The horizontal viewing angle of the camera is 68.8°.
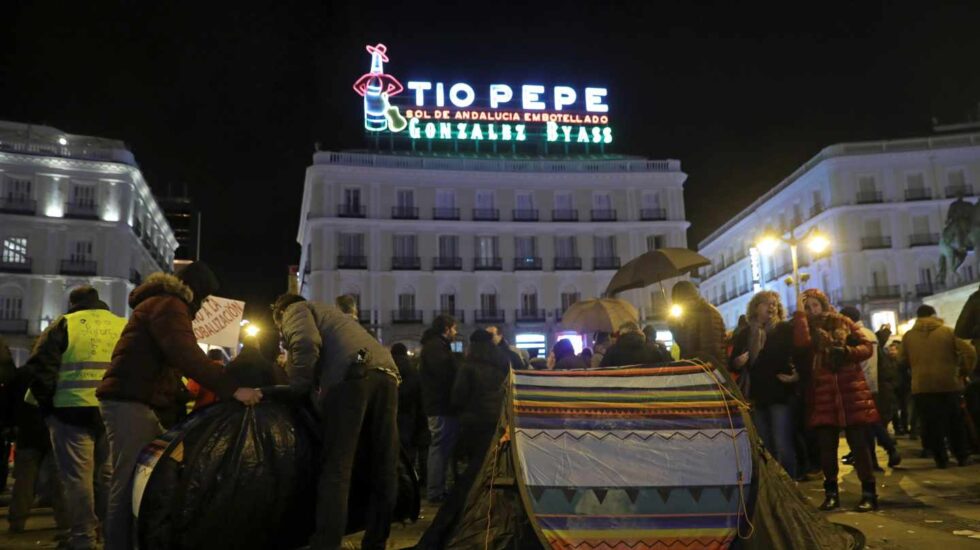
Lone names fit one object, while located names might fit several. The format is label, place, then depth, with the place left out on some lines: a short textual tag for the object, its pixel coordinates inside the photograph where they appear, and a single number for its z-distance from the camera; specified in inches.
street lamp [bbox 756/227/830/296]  824.9
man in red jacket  160.9
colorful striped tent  142.5
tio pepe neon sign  1743.4
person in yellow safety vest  194.2
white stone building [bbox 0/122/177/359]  1557.6
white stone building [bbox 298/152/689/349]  1694.1
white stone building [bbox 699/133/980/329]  1743.4
